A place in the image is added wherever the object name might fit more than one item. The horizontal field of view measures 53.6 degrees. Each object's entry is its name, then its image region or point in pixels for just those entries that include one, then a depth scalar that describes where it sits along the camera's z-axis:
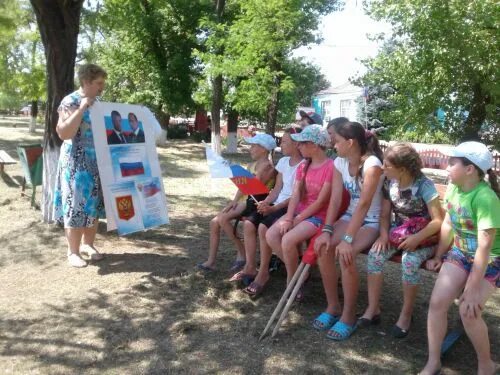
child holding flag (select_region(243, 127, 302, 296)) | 4.02
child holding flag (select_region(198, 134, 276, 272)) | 4.46
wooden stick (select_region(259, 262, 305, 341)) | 3.42
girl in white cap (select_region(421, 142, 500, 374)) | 2.75
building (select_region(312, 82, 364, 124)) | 47.81
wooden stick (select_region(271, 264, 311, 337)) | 3.38
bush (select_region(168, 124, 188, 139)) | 26.91
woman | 4.52
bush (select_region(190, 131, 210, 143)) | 25.53
